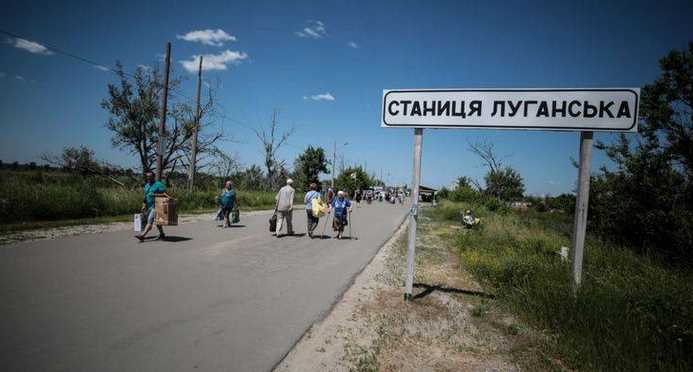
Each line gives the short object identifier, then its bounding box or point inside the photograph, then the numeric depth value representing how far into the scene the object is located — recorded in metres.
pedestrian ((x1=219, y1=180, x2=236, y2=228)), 11.79
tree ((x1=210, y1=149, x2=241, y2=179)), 25.47
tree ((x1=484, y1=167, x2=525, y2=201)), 38.19
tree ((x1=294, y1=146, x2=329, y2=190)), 61.38
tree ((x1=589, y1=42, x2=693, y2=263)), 11.70
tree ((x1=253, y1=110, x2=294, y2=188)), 40.27
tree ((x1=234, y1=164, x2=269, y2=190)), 36.40
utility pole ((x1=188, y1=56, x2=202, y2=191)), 21.73
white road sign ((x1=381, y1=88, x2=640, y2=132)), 3.84
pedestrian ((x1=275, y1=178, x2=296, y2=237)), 10.09
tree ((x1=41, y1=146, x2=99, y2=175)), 19.92
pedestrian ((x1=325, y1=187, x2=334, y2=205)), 19.98
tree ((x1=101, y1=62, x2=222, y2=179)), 22.36
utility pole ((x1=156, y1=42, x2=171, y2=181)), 15.78
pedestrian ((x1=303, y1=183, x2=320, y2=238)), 10.32
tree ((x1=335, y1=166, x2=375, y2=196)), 65.81
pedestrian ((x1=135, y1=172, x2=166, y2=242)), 8.13
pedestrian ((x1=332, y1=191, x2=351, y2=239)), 10.58
